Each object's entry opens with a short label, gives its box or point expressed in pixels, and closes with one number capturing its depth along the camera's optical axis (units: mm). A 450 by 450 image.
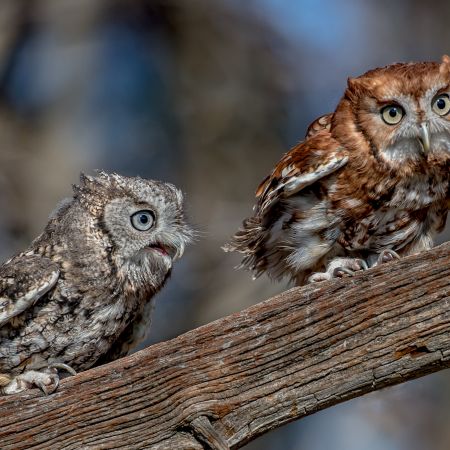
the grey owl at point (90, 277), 7723
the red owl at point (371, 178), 8422
